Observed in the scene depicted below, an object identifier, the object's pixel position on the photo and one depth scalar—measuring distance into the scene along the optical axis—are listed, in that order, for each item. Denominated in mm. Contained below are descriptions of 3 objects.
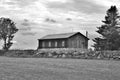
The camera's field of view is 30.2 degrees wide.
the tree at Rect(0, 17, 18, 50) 63906
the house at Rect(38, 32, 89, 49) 51281
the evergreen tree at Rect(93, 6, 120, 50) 45469
